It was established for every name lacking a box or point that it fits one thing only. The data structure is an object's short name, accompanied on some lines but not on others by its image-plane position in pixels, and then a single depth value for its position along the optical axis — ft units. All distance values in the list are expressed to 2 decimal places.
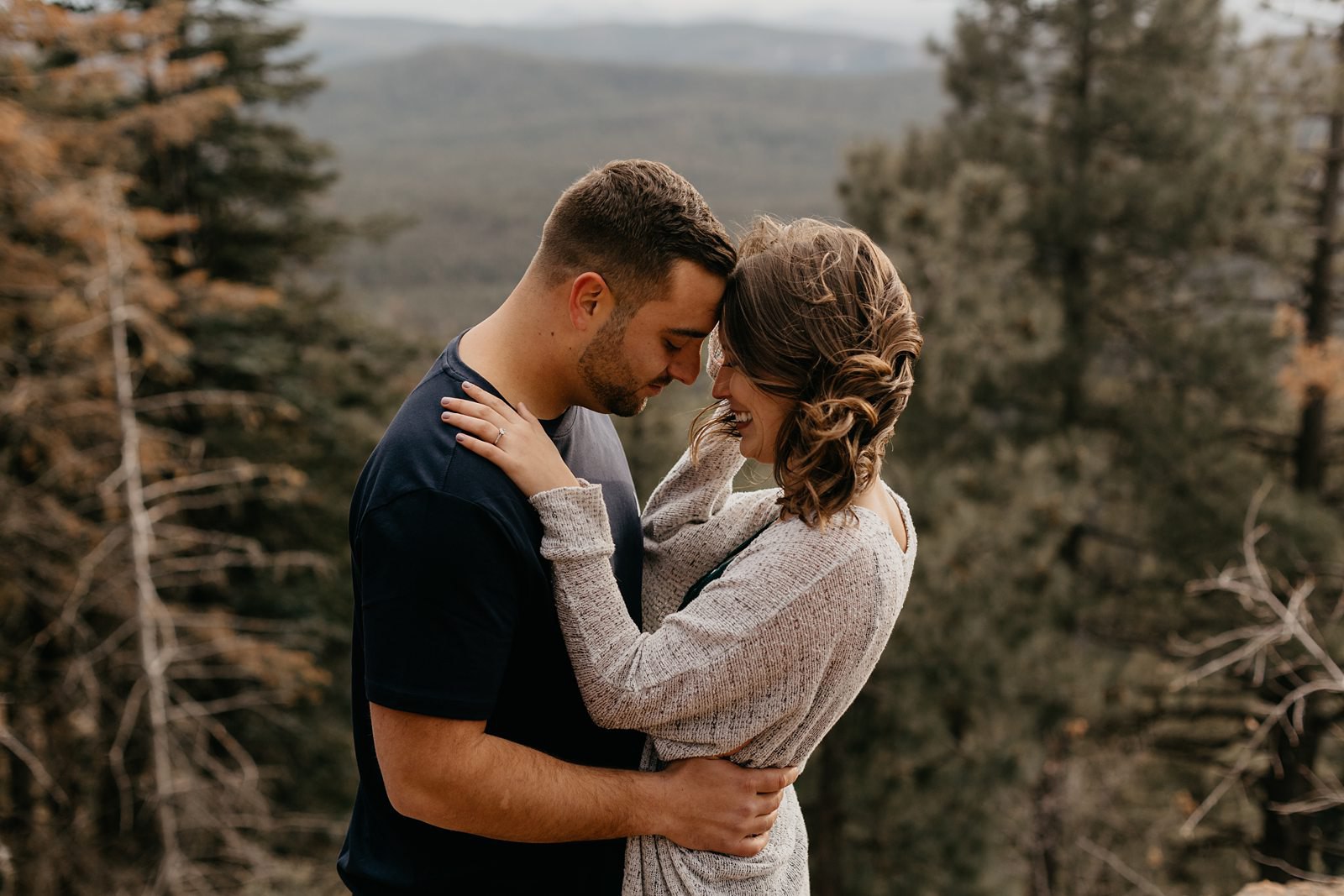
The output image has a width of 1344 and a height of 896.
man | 5.05
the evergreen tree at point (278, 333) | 35.35
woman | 5.35
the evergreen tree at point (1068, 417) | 27.86
